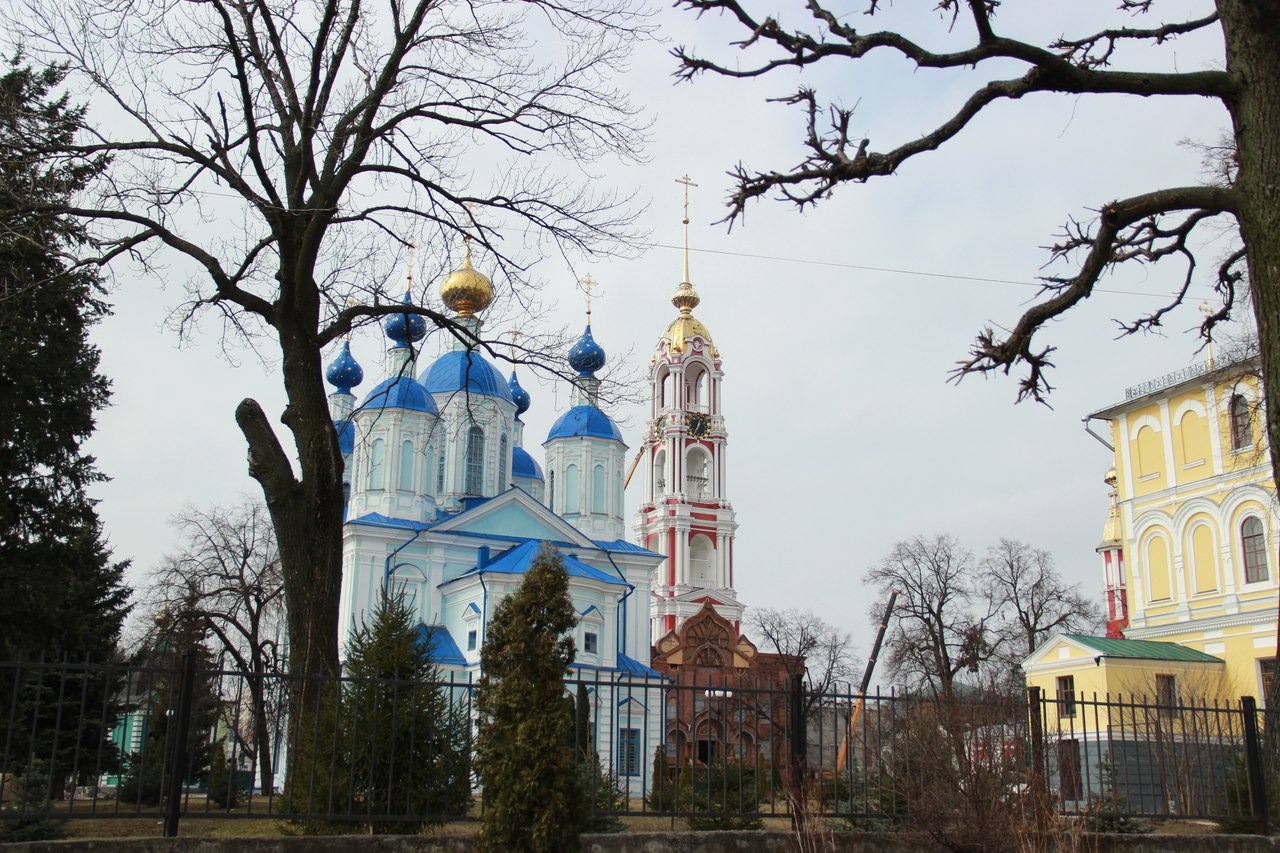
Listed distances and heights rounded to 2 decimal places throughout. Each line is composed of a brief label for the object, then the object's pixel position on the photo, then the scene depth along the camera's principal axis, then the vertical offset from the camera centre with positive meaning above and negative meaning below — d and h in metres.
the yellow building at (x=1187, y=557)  29.36 +4.77
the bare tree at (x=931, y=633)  44.12 +3.67
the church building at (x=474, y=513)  35.44 +7.20
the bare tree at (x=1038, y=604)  48.78 +5.27
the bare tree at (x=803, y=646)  52.01 +3.76
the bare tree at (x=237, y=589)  30.89 +3.64
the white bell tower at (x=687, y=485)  57.59 +12.44
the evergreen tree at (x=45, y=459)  17.20 +4.16
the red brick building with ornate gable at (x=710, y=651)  48.41 +3.27
